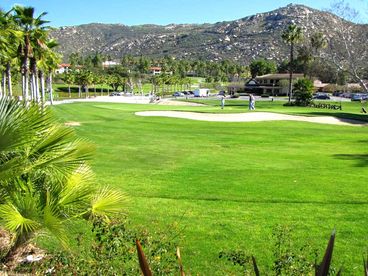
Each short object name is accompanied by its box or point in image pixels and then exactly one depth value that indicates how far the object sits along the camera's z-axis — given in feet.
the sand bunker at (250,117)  136.67
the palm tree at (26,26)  109.91
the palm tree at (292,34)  277.64
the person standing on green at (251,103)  185.68
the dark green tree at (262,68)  578.25
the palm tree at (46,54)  133.90
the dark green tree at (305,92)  237.66
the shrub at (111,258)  23.57
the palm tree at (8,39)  89.62
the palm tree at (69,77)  421.18
